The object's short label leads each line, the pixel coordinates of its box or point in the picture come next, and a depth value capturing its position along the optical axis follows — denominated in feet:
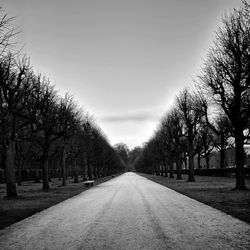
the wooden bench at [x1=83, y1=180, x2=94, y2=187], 108.47
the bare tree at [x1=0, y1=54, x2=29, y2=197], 68.44
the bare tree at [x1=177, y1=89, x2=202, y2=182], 130.93
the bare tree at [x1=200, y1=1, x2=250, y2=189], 73.20
